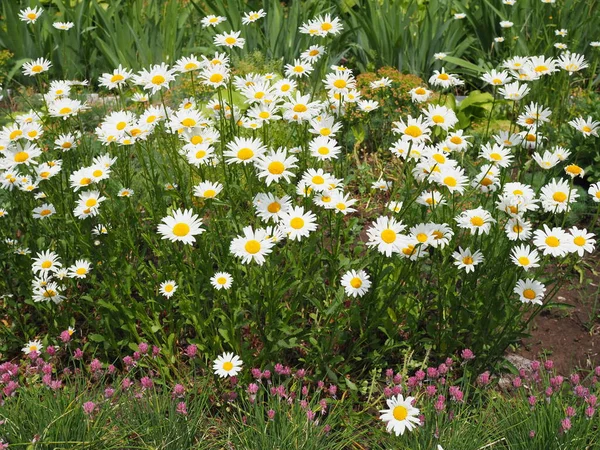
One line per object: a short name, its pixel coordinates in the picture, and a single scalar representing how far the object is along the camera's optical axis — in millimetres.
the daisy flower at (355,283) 2379
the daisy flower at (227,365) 2328
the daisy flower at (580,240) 2266
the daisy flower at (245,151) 2371
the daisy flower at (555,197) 2393
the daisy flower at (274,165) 2332
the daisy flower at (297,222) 2281
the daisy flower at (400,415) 1976
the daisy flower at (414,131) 2453
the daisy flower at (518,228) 2354
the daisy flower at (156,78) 2799
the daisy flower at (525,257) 2348
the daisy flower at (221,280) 2394
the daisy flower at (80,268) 2752
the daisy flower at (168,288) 2596
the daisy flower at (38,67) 3086
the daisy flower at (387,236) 2264
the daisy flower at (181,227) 2289
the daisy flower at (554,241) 2234
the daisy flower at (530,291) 2306
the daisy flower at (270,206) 2299
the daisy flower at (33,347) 2633
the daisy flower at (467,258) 2473
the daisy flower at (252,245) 2205
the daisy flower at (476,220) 2402
